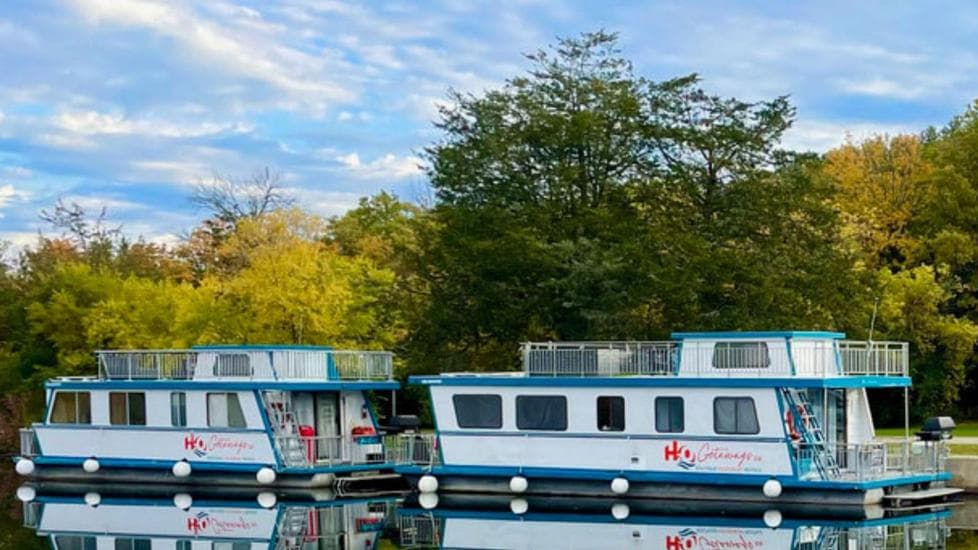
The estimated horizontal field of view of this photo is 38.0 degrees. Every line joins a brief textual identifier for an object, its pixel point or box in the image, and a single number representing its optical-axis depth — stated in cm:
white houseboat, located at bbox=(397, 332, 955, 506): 3234
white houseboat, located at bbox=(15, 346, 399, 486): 3844
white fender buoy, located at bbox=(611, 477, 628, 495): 3378
